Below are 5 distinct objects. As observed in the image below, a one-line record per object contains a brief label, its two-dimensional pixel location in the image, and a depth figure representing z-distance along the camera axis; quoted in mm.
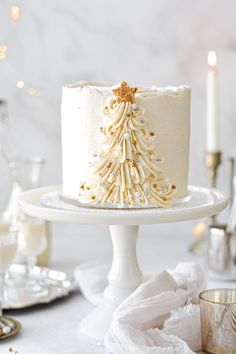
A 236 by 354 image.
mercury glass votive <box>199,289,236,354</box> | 1046
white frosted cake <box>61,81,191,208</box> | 1121
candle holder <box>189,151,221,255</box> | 1537
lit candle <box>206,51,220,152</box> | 1512
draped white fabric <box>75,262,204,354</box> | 1089
